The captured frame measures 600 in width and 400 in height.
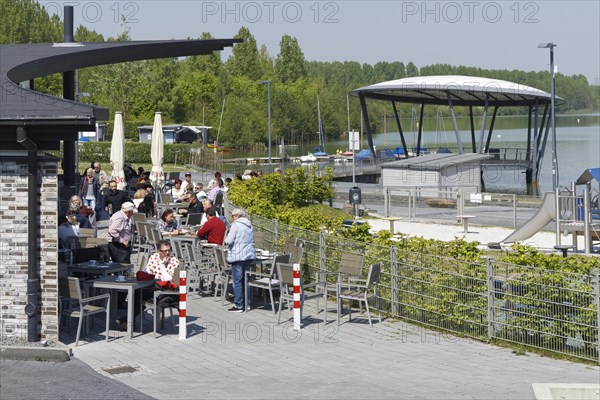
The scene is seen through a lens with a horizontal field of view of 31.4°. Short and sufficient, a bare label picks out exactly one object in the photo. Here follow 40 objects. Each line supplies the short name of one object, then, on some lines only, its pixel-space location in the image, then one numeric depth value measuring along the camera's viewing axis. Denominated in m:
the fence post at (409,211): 32.53
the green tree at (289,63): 160.38
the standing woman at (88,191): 26.09
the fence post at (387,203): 33.28
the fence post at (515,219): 30.66
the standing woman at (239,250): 16.28
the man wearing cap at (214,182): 28.72
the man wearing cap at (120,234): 18.56
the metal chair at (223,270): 17.07
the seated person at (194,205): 24.42
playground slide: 24.80
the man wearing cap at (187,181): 29.13
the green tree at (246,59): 151.75
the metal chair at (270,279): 16.11
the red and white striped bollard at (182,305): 14.23
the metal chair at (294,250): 17.16
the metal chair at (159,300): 14.48
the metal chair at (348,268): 15.91
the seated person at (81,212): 20.22
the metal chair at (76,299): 13.73
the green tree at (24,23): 125.06
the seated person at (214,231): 18.53
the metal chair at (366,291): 15.30
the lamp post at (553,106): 45.98
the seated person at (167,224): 19.66
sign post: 34.06
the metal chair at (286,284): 15.37
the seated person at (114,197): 24.78
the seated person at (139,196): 24.80
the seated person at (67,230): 17.86
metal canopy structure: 63.03
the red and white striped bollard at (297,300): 14.89
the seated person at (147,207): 23.81
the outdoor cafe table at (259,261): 16.28
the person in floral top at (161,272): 14.73
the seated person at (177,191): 28.44
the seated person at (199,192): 27.59
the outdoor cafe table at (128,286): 14.19
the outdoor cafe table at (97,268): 15.30
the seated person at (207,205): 20.12
